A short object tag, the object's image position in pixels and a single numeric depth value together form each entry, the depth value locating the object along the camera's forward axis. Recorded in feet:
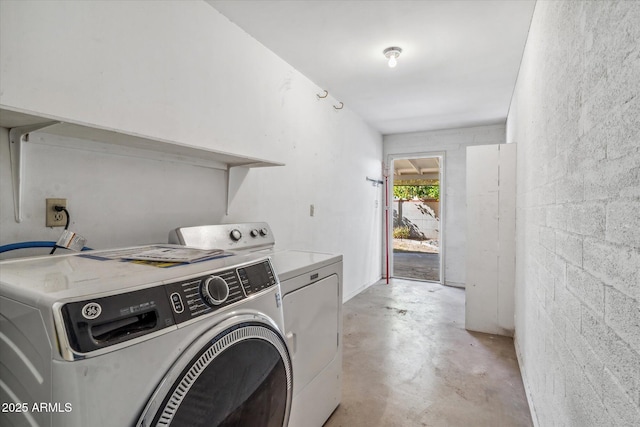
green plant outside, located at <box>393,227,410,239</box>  30.63
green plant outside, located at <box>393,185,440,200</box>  29.32
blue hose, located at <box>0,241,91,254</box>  3.71
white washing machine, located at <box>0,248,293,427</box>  1.90
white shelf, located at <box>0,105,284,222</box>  3.62
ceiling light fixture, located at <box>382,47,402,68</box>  8.29
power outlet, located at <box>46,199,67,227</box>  4.25
